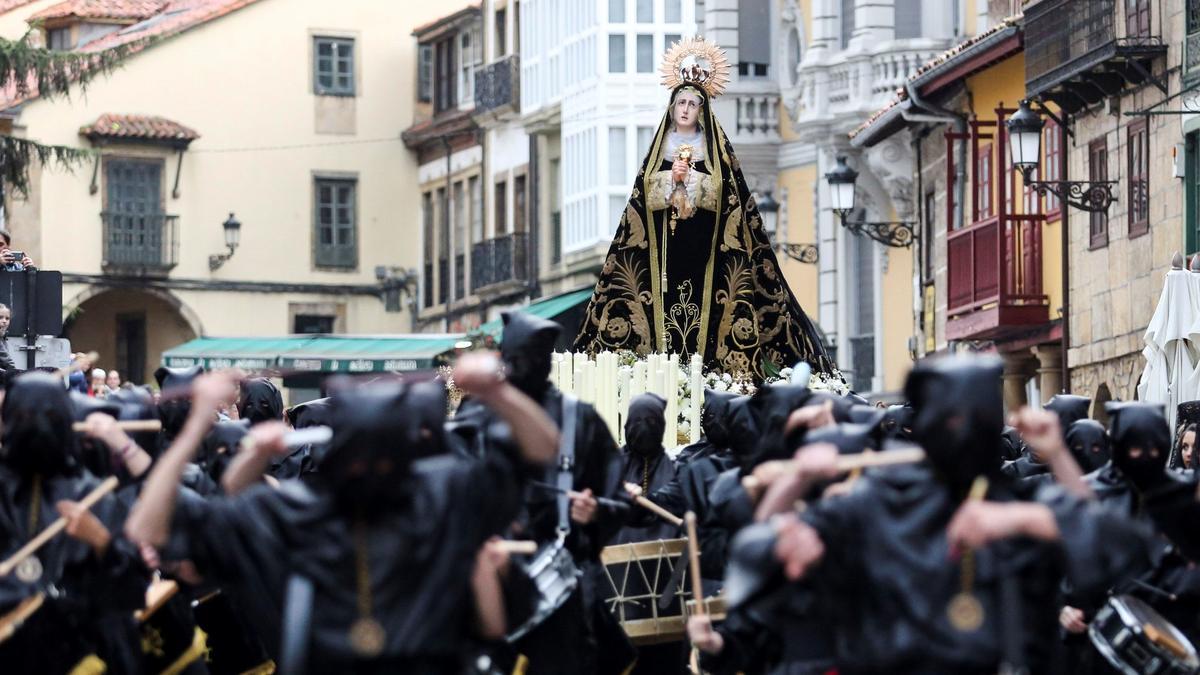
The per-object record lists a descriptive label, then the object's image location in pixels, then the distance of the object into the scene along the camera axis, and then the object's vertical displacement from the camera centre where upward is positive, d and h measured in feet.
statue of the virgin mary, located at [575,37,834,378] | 67.97 +1.16
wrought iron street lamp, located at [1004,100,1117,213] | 92.53 +4.81
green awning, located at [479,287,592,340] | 156.97 +0.66
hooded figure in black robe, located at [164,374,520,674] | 28.07 -1.98
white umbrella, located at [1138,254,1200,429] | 77.71 -0.80
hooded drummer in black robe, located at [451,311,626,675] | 40.06 -2.15
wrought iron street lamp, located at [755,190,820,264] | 140.05 +3.15
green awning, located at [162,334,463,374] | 170.09 -1.80
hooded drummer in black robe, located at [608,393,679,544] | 50.44 -2.25
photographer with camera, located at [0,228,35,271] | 72.23 +1.48
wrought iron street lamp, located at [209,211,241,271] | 192.65 +4.96
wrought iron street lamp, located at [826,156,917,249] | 114.73 +3.70
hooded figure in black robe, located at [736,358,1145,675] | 27.96 -2.12
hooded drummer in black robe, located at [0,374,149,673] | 34.22 -2.43
